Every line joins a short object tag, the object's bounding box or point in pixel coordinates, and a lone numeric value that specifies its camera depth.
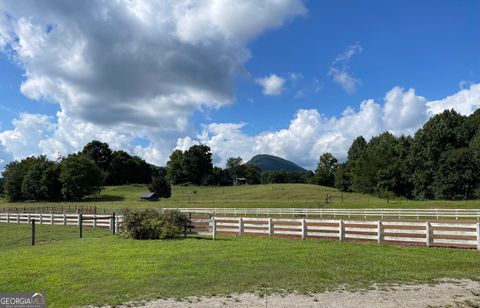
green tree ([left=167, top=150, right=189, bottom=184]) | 165.25
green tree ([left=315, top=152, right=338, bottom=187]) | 157.62
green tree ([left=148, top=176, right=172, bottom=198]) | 99.56
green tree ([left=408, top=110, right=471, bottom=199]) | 75.50
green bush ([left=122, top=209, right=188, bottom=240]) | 18.75
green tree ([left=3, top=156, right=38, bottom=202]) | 117.89
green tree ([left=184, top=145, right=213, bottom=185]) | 165.25
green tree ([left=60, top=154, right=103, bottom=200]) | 109.06
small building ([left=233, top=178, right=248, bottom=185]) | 187.23
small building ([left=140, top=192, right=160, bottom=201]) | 90.59
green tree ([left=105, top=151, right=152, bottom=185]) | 159.38
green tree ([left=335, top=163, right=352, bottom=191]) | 119.88
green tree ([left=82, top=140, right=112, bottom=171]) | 157.25
